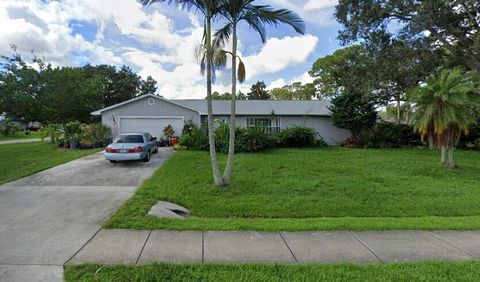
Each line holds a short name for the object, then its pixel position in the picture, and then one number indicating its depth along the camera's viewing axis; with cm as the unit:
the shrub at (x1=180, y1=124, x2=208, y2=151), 1719
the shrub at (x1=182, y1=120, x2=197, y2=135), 1932
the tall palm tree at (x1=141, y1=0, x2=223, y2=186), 820
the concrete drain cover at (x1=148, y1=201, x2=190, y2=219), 640
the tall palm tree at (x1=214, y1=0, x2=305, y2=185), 829
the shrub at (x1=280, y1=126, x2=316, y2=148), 1952
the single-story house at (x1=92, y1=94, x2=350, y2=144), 2119
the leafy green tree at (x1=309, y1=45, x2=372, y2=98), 1897
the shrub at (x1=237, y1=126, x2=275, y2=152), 1677
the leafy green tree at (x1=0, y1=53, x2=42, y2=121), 2525
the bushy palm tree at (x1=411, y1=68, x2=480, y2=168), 1153
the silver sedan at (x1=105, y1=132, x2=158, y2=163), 1277
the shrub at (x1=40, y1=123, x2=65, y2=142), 2099
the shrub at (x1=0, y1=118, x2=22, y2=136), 3638
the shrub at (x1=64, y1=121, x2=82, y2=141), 2023
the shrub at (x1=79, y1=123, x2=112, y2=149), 1944
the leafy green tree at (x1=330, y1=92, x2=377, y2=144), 1952
